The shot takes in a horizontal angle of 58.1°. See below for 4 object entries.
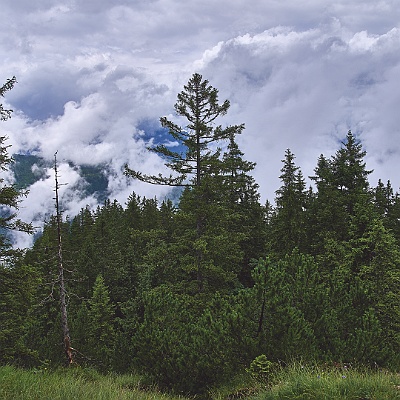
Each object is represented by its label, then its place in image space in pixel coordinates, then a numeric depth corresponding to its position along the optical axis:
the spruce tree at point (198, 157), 18.02
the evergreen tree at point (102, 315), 31.98
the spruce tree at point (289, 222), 28.91
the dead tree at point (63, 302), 15.41
